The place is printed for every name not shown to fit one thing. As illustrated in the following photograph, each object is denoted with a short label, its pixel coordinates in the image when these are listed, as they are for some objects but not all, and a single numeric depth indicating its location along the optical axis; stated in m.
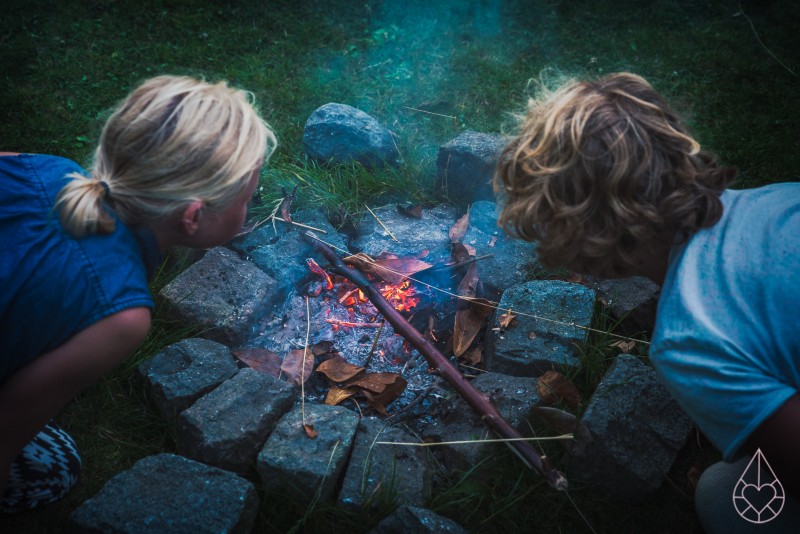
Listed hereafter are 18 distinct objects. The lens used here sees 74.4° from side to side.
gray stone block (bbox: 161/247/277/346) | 2.62
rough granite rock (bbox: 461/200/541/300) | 2.91
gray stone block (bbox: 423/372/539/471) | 2.19
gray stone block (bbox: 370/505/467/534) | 1.82
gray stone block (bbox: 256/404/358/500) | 2.01
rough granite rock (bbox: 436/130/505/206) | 3.26
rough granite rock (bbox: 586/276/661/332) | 2.66
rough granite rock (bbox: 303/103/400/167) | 3.56
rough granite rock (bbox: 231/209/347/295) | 2.88
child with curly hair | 1.33
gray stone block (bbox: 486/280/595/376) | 2.47
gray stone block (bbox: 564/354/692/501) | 2.07
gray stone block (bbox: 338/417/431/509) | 2.03
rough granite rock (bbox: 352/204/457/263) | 3.08
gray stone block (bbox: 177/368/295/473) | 2.08
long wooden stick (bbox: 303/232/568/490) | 2.07
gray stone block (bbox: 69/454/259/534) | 1.79
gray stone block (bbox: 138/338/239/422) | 2.26
